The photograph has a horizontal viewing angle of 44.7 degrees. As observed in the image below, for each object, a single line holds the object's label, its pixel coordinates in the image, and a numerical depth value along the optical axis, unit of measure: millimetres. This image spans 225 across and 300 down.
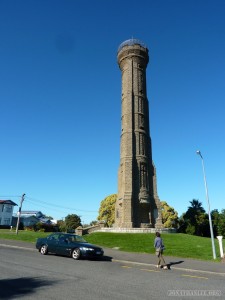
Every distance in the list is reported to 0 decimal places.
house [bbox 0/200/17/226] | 79562
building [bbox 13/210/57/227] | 87844
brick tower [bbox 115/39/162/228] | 42000
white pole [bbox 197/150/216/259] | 16886
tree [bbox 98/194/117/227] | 62744
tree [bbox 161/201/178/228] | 58812
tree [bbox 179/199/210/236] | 51531
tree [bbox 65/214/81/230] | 78969
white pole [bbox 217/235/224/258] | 16303
